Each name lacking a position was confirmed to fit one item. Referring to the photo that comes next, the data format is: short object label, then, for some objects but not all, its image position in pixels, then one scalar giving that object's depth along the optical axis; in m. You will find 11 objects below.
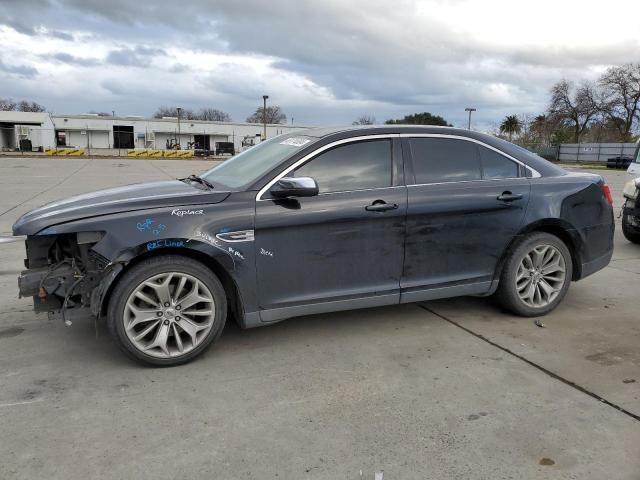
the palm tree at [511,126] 83.39
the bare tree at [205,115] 103.74
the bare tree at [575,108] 63.34
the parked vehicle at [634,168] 11.16
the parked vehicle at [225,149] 61.63
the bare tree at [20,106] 92.56
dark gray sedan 3.61
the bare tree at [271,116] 97.56
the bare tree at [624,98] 58.50
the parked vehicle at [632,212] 8.05
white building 65.75
